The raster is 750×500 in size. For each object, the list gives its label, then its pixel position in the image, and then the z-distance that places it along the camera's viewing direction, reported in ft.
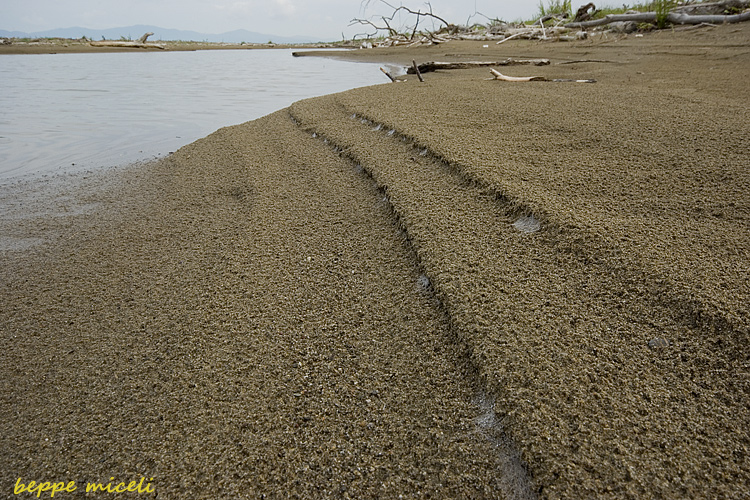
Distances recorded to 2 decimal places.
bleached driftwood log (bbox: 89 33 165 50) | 59.06
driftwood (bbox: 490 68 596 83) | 12.68
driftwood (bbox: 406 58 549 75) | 18.78
